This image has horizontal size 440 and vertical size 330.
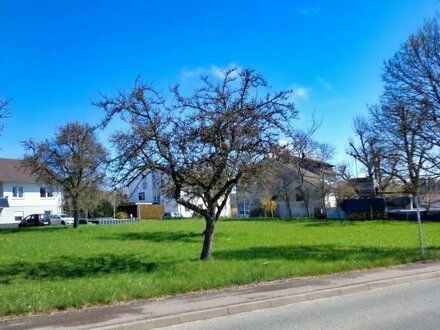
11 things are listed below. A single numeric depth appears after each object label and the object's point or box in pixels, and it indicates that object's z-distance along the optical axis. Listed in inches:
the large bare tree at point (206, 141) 597.3
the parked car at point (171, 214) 3451.0
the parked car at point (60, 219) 2645.2
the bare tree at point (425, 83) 819.4
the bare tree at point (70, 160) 1635.1
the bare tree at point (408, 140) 826.8
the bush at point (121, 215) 3111.2
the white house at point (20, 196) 2906.0
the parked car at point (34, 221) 2331.4
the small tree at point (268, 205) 3009.4
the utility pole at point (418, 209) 696.6
